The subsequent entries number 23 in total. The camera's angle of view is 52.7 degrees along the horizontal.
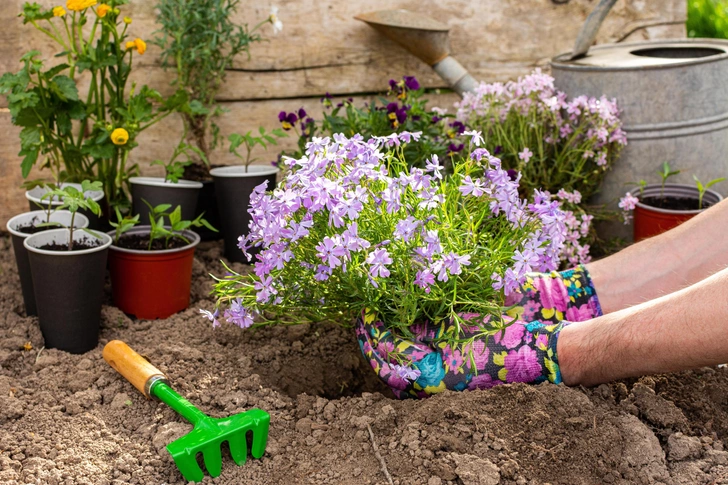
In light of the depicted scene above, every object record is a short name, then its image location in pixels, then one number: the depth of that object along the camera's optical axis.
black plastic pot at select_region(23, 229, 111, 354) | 1.86
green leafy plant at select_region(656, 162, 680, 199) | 2.57
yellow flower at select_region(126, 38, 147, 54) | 2.25
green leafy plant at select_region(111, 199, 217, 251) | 2.05
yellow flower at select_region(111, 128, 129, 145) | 2.19
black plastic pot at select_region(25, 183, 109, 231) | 2.23
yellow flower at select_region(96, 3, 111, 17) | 2.14
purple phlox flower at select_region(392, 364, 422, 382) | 1.56
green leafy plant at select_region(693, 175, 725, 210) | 2.46
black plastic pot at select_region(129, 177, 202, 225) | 2.34
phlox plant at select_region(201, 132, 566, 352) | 1.47
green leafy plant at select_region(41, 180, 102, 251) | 1.86
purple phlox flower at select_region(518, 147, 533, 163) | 2.41
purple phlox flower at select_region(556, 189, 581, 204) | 2.49
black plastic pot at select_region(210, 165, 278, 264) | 2.45
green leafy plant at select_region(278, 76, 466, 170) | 2.39
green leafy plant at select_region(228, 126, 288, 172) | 2.36
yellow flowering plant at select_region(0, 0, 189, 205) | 2.14
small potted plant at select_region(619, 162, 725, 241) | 2.50
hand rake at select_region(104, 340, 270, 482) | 1.42
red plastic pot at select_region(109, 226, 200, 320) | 2.10
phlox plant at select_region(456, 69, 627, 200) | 2.54
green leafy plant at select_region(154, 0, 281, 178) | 2.50
